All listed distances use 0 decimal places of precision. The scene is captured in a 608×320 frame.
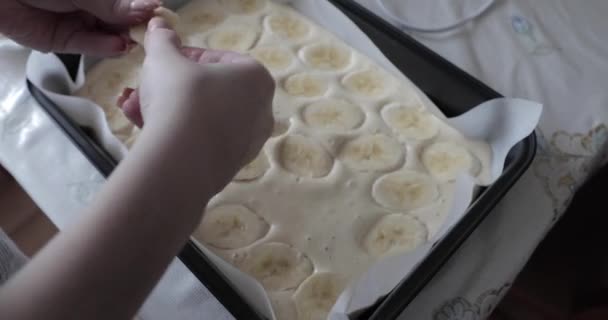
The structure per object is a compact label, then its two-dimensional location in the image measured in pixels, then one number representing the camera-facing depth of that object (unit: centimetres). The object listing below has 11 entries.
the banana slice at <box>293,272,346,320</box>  59
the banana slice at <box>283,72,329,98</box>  77
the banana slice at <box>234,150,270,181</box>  68
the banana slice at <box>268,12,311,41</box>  84
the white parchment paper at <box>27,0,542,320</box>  55
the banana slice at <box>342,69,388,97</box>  78
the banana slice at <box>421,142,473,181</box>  70
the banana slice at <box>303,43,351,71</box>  81
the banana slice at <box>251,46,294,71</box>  80
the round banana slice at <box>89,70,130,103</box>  75
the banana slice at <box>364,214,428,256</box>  64
